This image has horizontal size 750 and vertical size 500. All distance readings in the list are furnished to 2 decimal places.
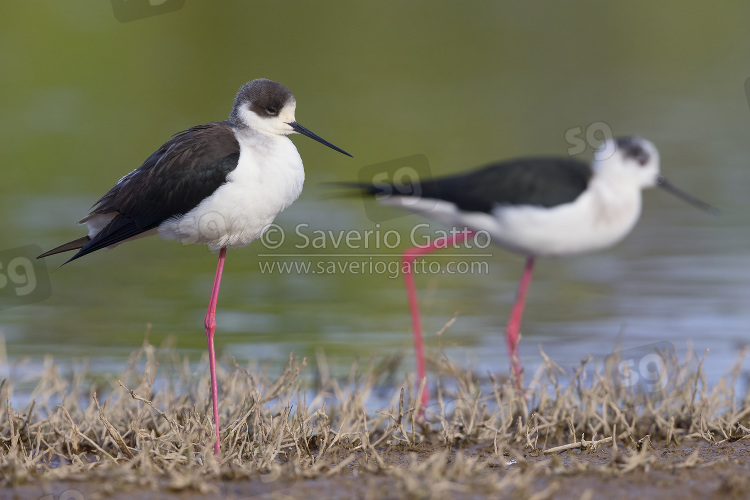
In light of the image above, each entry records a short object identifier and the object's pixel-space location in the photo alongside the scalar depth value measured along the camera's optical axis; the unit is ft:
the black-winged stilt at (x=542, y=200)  42.11
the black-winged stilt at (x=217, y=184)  31.63
